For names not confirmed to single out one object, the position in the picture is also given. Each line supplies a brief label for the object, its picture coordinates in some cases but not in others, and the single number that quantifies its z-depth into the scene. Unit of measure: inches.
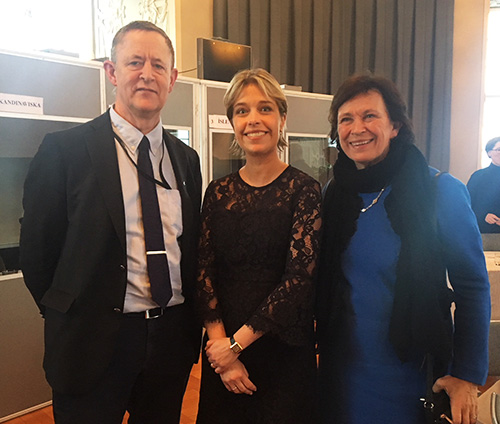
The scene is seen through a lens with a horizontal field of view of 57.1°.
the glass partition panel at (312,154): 160.6
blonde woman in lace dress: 55.4
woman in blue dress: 51.3
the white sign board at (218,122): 131.2
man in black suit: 53.1
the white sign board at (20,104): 92.1
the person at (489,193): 148.3
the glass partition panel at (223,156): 135.5
